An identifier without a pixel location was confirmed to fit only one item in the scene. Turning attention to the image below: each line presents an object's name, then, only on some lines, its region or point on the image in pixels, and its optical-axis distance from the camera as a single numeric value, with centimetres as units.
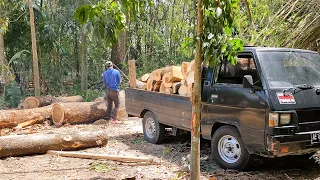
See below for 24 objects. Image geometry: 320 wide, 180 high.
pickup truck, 528
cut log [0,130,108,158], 714
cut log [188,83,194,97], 700
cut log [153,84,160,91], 833
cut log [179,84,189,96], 723
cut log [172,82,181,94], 758
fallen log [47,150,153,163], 666
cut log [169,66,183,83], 769
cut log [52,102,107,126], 1101
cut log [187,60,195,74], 719
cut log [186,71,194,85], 705
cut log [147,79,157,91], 841
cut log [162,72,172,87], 779
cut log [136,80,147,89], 907
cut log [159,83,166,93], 799
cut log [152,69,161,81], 824
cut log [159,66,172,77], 808
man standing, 1118
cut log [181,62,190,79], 737
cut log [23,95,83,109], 1288
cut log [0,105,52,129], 1006
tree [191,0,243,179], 439
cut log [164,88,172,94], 778
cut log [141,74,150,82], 912
